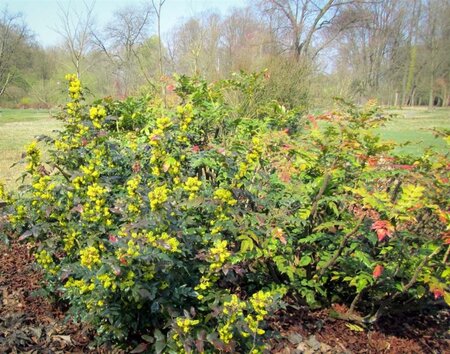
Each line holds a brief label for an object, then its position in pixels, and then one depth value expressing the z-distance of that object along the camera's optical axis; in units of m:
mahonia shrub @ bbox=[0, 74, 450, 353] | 1.70
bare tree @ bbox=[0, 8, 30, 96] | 19.66
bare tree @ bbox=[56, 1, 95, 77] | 18.58
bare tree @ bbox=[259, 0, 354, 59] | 20.64
